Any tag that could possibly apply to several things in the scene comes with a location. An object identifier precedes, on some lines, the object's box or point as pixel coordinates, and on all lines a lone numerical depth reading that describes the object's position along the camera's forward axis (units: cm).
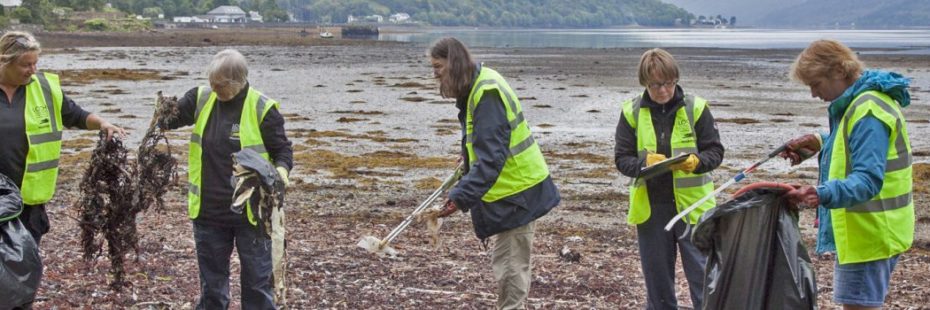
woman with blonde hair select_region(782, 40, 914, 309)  463
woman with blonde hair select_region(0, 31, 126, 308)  567
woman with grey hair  577
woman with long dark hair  561
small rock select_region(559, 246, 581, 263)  920
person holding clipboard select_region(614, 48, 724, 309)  575
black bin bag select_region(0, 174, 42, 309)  531
